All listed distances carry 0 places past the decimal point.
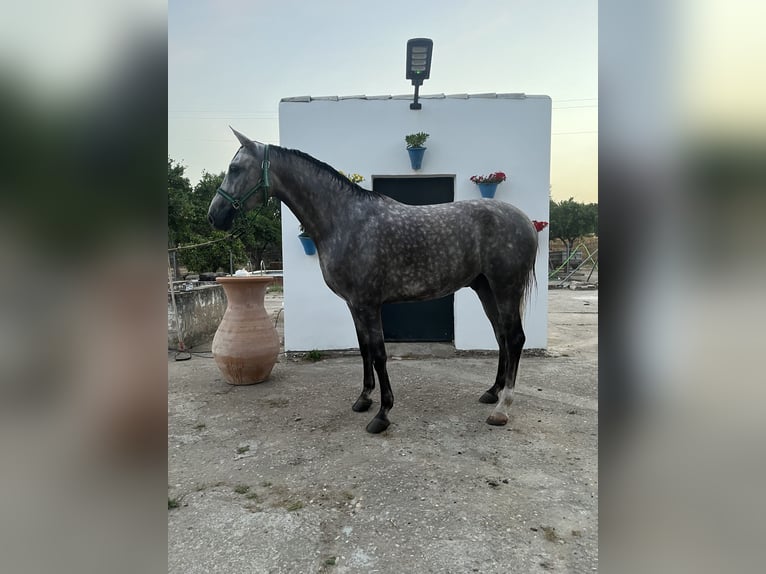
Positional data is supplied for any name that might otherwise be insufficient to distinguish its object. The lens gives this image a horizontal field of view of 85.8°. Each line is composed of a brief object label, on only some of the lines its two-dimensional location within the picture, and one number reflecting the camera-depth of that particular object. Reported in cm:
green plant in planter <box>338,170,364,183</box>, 422
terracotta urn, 358
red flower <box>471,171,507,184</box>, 431
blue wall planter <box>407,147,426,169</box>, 430
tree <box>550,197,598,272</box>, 2655
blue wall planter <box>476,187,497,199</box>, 436
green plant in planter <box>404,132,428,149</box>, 427
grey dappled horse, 268
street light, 387
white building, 442
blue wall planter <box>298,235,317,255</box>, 428
